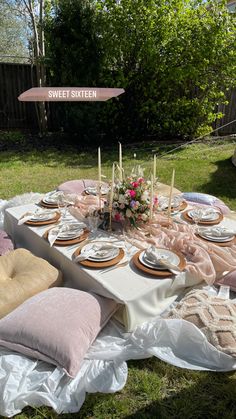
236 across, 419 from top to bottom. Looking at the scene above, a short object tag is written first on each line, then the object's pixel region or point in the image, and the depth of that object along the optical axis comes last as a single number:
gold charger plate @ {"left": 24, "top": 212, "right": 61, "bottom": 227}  3.11
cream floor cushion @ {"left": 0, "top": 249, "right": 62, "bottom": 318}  2.34
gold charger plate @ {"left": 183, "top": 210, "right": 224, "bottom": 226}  3.14
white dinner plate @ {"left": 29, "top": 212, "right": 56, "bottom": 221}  3.17
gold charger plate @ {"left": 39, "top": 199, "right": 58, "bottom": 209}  3.53
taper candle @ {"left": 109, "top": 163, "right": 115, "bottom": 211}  2.78
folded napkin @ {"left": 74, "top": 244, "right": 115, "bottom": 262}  2.50
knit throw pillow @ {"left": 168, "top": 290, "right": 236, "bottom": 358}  2.14
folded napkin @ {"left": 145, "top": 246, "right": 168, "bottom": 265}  2.44
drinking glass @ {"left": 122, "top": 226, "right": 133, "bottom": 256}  2.71
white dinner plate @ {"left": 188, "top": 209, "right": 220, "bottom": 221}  3.20
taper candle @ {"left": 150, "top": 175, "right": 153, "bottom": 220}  2.78
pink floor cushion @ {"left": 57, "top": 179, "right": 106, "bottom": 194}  4.22
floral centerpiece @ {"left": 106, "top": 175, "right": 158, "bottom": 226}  2.87
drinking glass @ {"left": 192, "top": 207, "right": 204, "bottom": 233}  3.11
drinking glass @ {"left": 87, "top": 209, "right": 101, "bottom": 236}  3.00
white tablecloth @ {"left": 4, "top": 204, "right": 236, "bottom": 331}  2.19
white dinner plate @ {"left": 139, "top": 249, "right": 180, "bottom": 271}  2.40
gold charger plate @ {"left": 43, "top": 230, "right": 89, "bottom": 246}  2.77
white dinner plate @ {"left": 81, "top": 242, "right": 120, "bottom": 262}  2.49
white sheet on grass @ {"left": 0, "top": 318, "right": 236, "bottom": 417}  1.88
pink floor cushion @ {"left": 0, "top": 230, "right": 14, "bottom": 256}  3.08
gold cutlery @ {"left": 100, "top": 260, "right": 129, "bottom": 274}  2.40
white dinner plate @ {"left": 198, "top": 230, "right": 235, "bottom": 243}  2.86
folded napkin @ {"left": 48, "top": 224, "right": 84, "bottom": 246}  2.80
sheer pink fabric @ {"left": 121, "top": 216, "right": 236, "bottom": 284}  2.58
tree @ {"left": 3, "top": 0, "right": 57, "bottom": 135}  7.98
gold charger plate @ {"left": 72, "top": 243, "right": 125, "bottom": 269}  2.43
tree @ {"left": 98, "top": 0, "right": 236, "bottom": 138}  7.68
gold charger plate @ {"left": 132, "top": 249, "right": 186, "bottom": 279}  2.33
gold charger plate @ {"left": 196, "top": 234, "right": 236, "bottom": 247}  2.82
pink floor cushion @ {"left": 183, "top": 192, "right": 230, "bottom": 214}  4.09
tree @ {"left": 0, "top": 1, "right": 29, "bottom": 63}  17.95
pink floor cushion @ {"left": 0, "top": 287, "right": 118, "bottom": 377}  1.96
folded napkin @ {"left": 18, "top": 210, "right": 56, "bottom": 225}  3.16
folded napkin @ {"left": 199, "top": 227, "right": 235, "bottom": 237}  2.91
